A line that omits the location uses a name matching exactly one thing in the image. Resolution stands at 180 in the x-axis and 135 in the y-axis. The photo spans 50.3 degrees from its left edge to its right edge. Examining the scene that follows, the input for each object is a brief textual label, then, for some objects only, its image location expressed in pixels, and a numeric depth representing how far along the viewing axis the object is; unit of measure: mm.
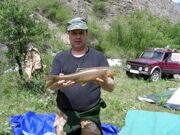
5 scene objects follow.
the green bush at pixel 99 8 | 23910
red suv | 8623
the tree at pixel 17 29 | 5284
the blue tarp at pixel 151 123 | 3455
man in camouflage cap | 1963
